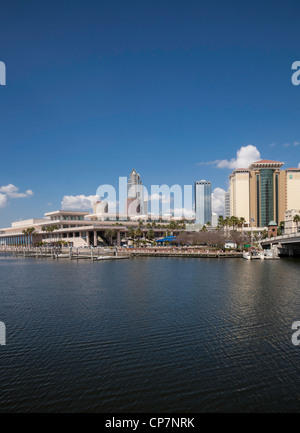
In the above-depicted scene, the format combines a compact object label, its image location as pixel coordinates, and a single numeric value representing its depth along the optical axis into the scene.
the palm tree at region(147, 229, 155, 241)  154.00
